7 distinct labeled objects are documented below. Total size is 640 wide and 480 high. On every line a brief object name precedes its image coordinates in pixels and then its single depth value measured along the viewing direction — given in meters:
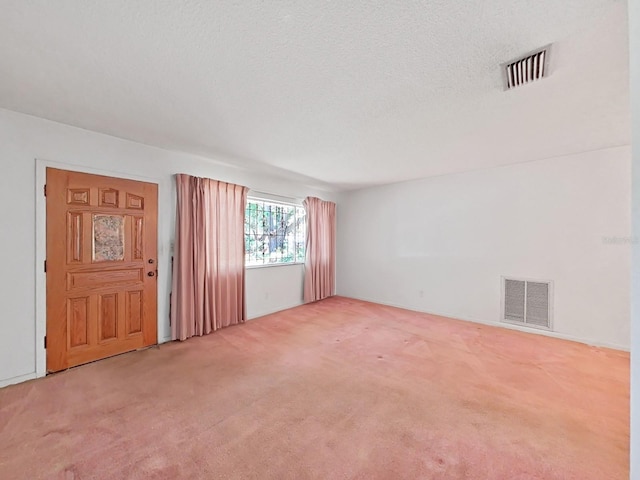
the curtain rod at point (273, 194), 4.20
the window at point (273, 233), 4.36
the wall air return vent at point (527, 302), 3.50
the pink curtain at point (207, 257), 3.27
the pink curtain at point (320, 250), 5.12
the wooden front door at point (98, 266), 2.49
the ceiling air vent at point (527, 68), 1.53
